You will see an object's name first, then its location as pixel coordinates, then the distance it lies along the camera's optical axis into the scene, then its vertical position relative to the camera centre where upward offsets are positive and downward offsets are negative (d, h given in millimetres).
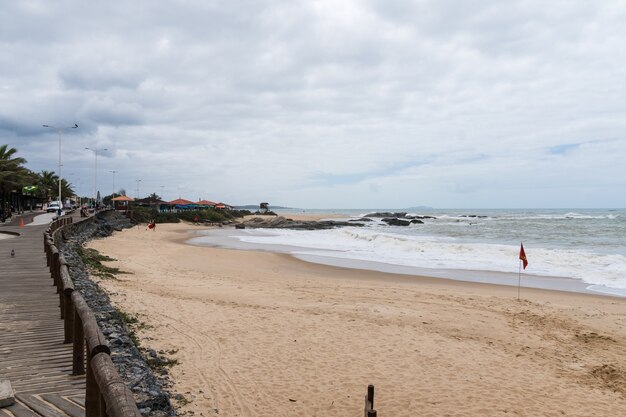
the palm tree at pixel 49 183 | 82481 +4967
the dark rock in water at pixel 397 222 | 69450 -1847
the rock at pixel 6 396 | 4258 -1757
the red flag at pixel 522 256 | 15208 -1508
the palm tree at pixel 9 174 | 38875 +2966
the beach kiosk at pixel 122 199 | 71250 +1586
